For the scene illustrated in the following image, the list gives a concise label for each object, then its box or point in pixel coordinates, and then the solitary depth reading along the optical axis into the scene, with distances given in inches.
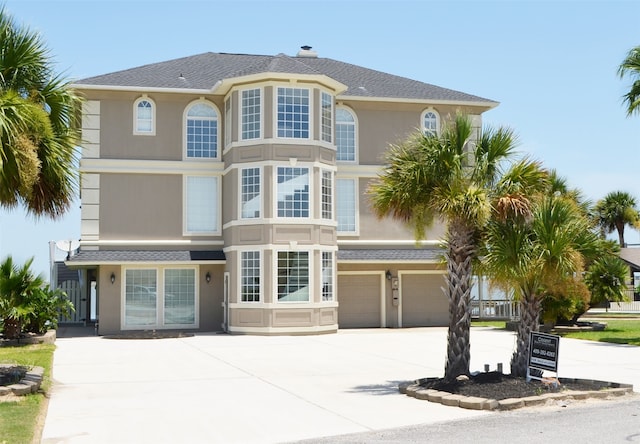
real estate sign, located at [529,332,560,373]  500.7
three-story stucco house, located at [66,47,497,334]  1066.1
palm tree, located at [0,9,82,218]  492.4
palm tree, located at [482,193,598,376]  501.7
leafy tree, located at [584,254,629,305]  1099.3
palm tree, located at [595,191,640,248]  2199.8
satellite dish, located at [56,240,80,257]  1368.2
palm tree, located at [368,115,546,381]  523.2
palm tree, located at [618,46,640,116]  923.4
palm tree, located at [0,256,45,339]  860.3
